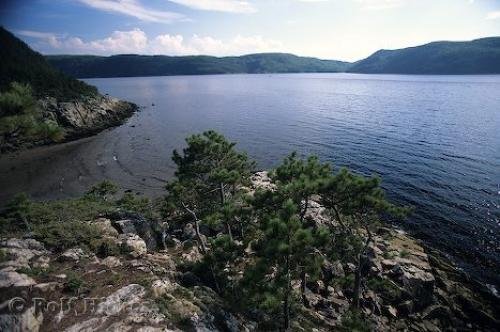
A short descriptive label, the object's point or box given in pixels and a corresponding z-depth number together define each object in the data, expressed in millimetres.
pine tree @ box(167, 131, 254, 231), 32312
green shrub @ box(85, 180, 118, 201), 47953
